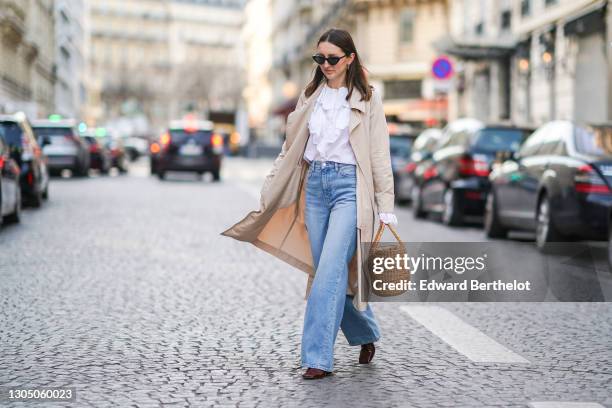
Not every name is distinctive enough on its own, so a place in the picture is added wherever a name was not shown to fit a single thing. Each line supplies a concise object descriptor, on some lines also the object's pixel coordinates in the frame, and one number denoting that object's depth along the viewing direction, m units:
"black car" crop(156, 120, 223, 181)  36.22
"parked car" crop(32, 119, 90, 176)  34.69
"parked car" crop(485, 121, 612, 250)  12.52
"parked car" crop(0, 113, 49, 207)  19.86
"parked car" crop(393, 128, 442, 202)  21.81
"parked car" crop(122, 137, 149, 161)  70.88
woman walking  6.24
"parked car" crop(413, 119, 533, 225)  17.67
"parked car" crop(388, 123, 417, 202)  24.02
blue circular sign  33.75
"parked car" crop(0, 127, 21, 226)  16.19
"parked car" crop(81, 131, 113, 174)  40.81
